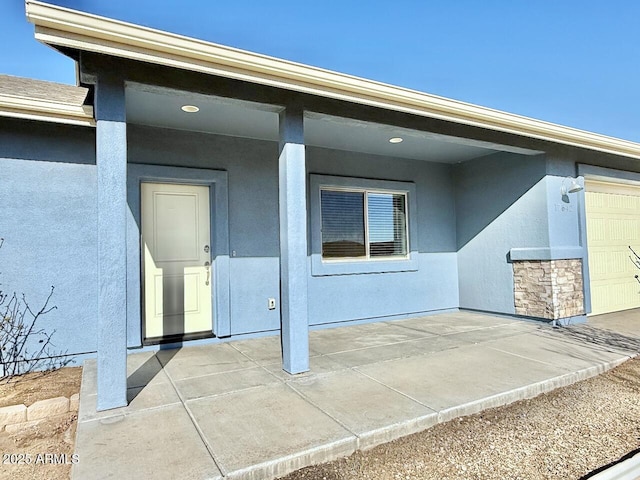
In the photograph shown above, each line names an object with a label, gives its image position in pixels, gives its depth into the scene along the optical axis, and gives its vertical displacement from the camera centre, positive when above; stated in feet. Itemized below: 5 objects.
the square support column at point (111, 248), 10.28 +0.23
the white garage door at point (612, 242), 23.09 +0.10
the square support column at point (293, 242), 12.99 +0.34
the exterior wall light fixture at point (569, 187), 21.07 +3.13
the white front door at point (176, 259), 17.11 -0.18
